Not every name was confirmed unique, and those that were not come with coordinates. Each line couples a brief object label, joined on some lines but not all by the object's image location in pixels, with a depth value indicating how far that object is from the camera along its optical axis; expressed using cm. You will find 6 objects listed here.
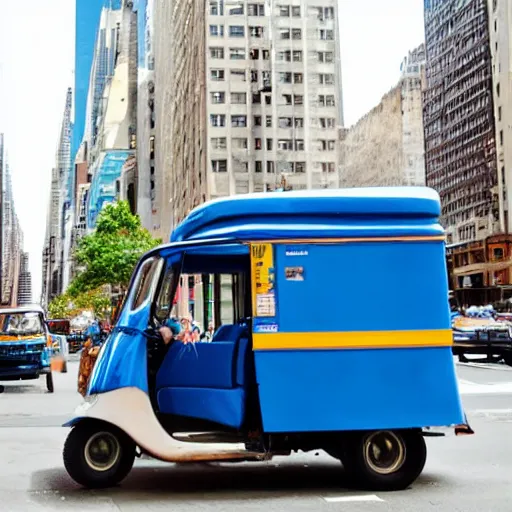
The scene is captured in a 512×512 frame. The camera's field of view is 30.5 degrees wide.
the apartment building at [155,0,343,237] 8431
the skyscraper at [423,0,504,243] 7050
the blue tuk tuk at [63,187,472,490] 724
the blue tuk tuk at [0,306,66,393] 2056
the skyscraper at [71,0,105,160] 17638
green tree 5778
